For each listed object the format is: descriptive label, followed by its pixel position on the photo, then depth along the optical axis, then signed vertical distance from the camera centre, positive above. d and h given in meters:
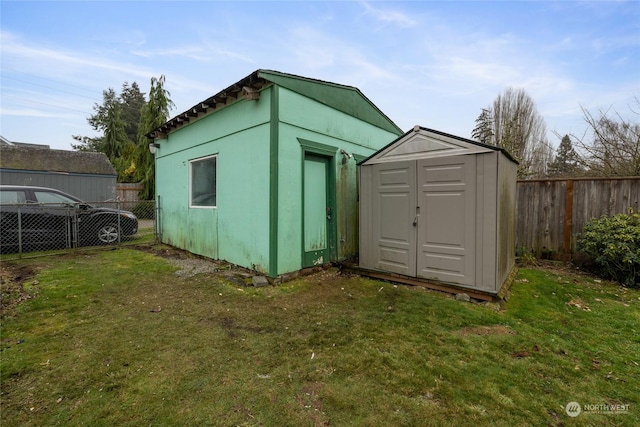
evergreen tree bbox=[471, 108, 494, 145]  14.45 +4.19
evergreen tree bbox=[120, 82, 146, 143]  30.30 +11.50
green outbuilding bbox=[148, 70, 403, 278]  4.30 +0.65
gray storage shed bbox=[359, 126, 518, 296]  3.62 -0.10
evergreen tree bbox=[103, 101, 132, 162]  25.69 +6.57
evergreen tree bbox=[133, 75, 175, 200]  18.02 +6.03
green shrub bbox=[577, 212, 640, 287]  4.25 -0.69
